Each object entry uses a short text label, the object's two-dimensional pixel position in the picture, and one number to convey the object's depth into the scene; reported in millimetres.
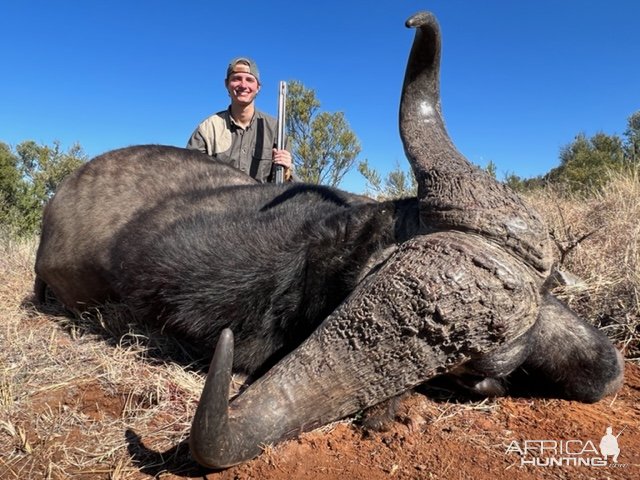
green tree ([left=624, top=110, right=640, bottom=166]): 13522
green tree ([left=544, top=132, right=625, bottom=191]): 10910
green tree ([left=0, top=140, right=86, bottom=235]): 10773
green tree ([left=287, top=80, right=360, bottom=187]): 16484
